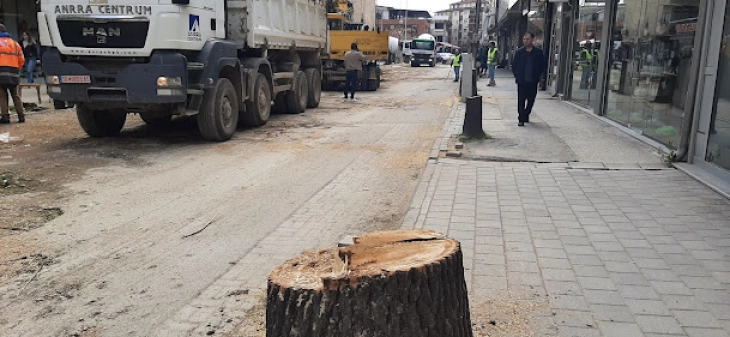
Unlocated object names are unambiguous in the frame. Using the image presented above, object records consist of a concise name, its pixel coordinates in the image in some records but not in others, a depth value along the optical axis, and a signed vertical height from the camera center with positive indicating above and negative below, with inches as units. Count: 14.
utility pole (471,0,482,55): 1010.0 +37.8
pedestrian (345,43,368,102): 756.0 -12.6
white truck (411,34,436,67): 2063.2 +22.0
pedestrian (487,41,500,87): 893.8 -3.9
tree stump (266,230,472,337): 84.6 -34.8
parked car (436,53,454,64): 2566.4 -1.8
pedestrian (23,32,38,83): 725.9 -3.9
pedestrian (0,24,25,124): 461.1 -16.8
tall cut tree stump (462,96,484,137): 385.4 -38.9
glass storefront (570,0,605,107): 517.7 +9.3
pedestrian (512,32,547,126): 441.1 -9.1
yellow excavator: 890.7 +11.6
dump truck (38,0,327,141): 352.2 -3.9
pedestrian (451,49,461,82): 1140.0 -12.2
